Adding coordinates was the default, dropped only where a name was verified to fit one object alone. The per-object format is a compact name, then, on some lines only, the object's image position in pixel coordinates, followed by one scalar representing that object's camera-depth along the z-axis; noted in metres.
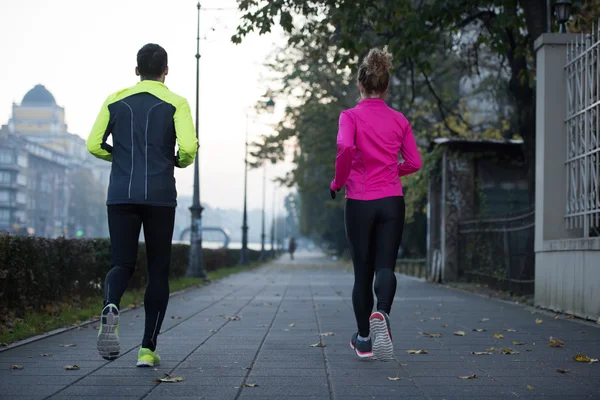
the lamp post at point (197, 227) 22.73
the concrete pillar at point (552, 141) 11.11
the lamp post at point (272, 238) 70.59
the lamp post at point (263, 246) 55.09
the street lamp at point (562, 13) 12.54
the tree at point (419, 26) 13.54
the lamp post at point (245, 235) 43.00
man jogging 5.53
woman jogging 5.95
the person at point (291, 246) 70.04
